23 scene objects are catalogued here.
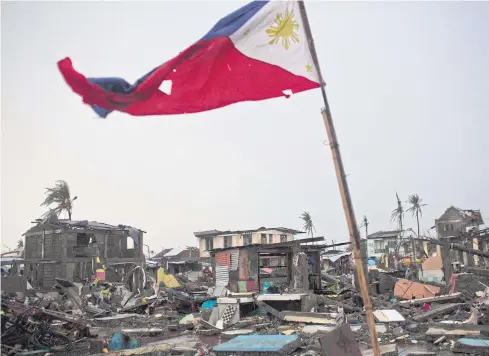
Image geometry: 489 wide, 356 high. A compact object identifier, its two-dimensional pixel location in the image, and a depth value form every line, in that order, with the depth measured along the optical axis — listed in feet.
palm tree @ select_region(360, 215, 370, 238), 222.26
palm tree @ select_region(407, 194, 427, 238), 229.25
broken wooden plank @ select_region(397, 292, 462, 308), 52.57
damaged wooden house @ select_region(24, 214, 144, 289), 106.11
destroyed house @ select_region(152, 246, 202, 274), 151.64
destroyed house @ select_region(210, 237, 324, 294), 63.67
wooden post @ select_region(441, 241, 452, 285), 68.23
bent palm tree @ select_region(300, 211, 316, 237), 262.88
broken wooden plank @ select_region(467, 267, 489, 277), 62.54
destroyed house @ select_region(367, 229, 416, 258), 200.95
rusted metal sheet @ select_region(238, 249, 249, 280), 65.80
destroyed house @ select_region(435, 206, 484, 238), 206.53
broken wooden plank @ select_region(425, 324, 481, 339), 35.35
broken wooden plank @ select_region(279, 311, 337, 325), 44.04
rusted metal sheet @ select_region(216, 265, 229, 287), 68.44
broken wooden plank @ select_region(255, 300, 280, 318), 49.32
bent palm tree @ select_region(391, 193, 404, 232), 187.64
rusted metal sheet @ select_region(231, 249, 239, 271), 67.05
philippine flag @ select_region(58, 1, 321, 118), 16.42
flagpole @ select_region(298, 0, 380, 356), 15.38
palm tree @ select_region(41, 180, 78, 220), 155.63
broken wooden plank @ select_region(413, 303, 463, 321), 45.44
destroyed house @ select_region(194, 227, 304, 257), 170.81
